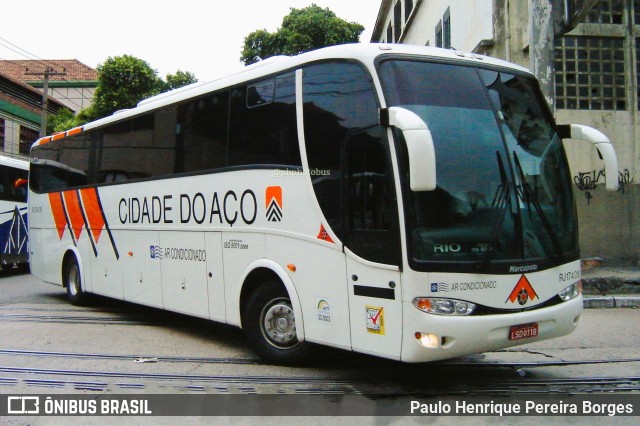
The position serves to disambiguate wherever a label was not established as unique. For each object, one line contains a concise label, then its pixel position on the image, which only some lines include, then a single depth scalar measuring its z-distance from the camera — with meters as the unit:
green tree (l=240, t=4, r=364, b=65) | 34.75
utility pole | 29.99
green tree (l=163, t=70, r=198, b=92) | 38.41
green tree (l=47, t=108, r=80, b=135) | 37.97
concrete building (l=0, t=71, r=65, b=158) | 36.11
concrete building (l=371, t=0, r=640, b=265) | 11.66
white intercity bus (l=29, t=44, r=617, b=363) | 5.09
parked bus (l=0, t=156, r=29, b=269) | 16.83
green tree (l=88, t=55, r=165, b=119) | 34.19
